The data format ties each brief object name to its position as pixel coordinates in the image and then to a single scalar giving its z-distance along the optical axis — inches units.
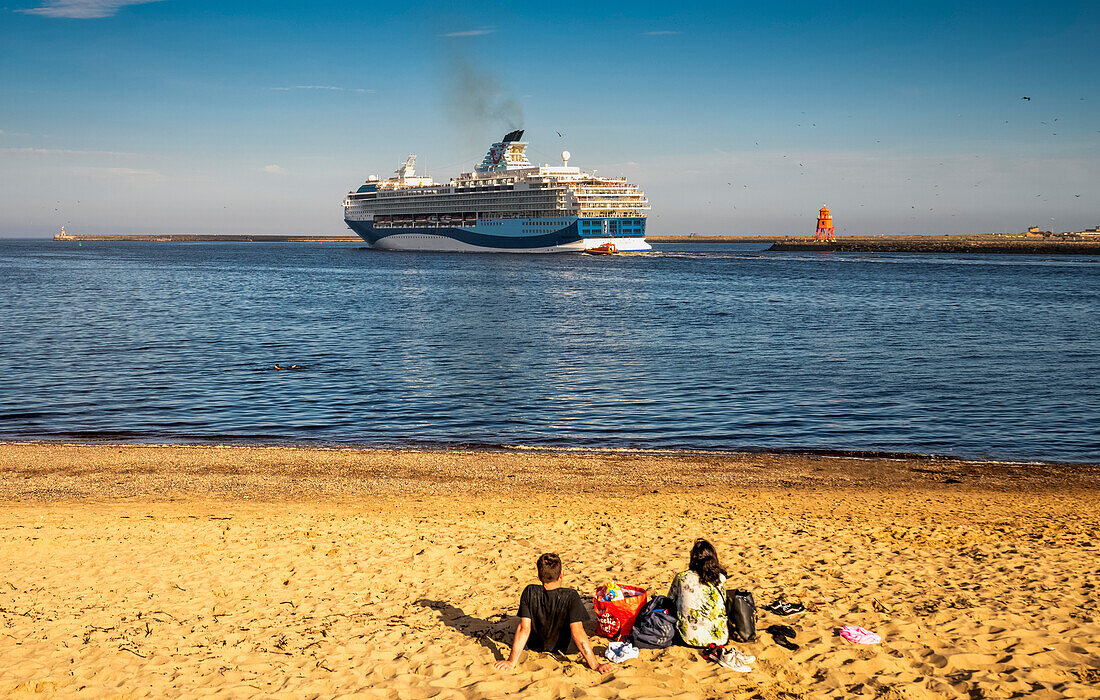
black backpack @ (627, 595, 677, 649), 293.6
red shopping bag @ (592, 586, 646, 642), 300.0
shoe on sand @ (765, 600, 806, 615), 316.2
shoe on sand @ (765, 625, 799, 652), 290.2
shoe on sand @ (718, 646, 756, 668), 278.7
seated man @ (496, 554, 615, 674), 287.7
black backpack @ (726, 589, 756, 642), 291.9
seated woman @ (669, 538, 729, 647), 290.0
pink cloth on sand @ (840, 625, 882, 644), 290.4
